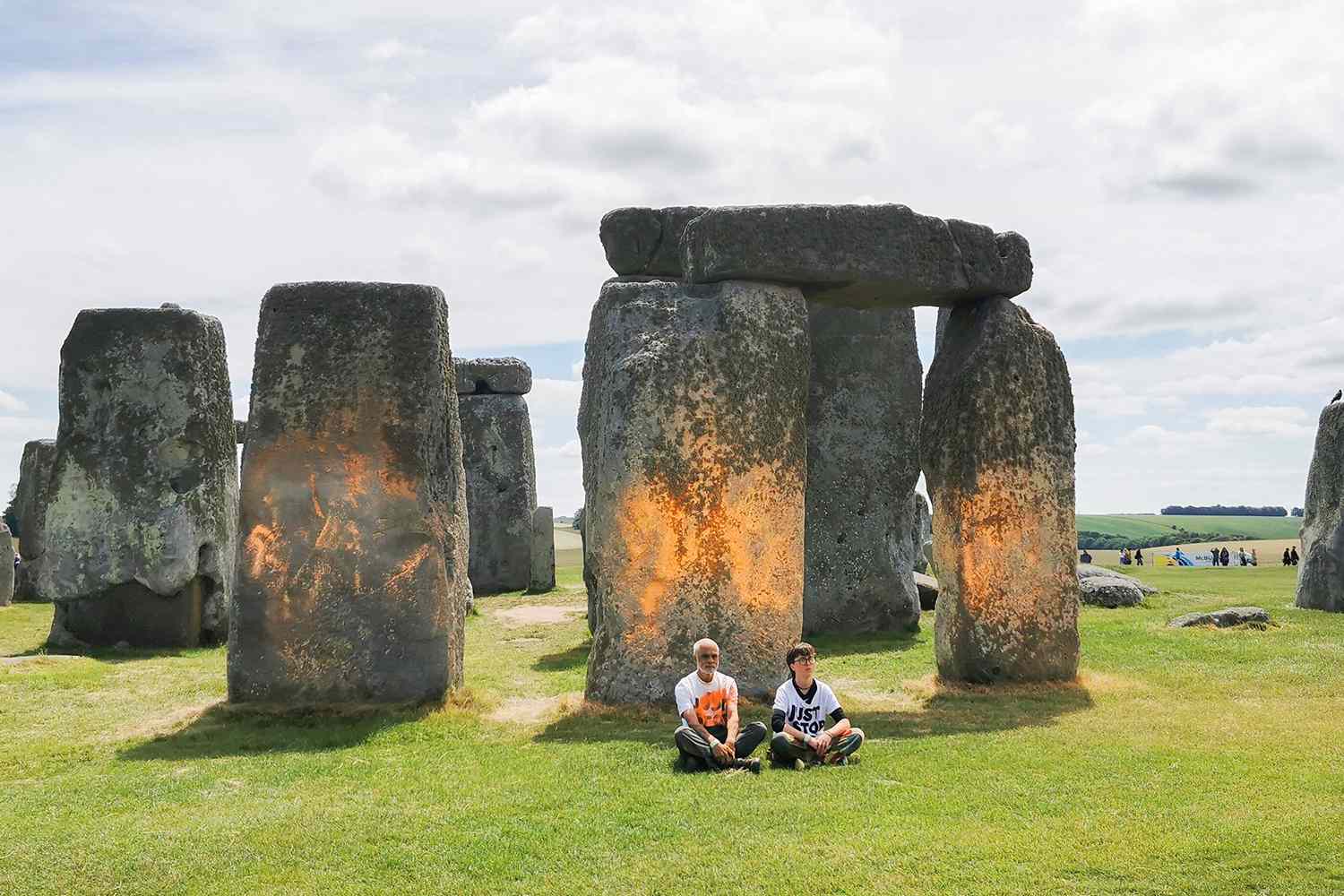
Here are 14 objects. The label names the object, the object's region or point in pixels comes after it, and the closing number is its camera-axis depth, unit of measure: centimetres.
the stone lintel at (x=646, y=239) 1504
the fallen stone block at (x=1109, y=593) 1911
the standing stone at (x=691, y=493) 1002
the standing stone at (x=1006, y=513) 1117
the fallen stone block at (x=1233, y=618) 1505
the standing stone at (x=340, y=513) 1021
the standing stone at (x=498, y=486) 2414
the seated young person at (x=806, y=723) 816
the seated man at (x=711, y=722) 802
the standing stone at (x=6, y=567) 2055
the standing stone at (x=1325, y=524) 1792
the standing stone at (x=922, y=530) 2370
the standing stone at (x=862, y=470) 1581
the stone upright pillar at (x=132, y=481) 1501
